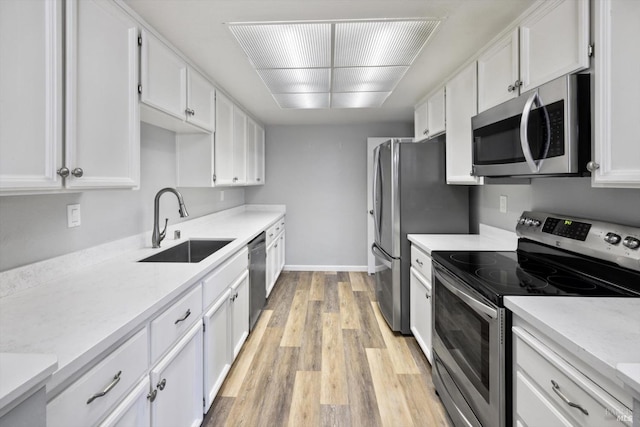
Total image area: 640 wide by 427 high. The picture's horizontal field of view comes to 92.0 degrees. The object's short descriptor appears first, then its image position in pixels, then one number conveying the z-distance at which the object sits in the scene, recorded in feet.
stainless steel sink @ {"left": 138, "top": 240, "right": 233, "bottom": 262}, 7.51
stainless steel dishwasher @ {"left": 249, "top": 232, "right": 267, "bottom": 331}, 8.61
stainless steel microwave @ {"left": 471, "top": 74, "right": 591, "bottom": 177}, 4.22
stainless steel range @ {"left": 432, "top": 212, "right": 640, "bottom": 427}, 3.93
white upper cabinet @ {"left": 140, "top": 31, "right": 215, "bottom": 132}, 5.42
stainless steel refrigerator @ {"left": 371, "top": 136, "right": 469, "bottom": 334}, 8.52
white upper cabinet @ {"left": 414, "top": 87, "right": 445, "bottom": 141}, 8.84
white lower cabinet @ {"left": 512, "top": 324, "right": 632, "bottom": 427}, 2.49
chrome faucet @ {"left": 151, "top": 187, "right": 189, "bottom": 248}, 6.77
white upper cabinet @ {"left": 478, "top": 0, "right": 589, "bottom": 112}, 4.28
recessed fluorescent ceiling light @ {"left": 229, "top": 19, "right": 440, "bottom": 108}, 5.84
